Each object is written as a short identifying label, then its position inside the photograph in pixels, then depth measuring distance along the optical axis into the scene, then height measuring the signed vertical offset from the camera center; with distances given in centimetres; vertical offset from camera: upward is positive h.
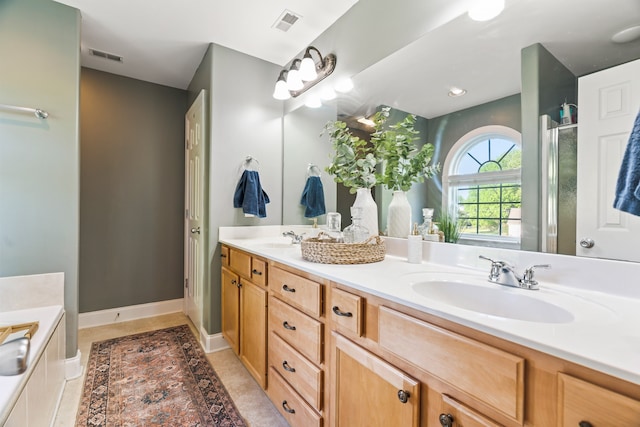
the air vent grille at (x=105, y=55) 242 +132
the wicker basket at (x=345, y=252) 130 -18
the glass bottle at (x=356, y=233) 149 -11
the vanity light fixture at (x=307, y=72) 201 +100
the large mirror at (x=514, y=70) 91 +55
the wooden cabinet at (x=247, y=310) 160 -62
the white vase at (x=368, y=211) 162 +1
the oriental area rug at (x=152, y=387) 151 -106
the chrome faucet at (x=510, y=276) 94 -21
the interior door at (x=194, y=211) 242 +0
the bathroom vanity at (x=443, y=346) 52 -32
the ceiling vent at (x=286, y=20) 193 +131
